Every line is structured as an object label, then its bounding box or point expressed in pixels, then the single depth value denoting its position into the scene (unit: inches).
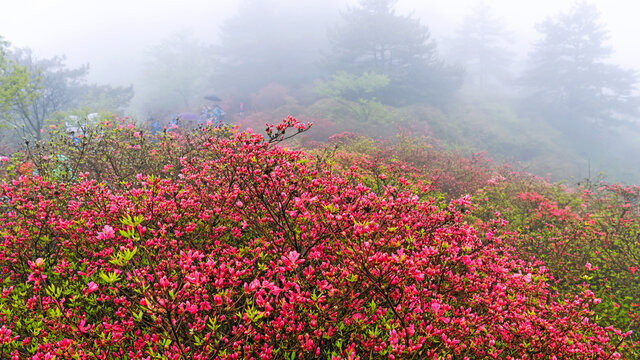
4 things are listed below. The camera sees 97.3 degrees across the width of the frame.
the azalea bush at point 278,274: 97.7
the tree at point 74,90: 1321.6
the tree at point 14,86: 717.9
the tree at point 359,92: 1223.5
